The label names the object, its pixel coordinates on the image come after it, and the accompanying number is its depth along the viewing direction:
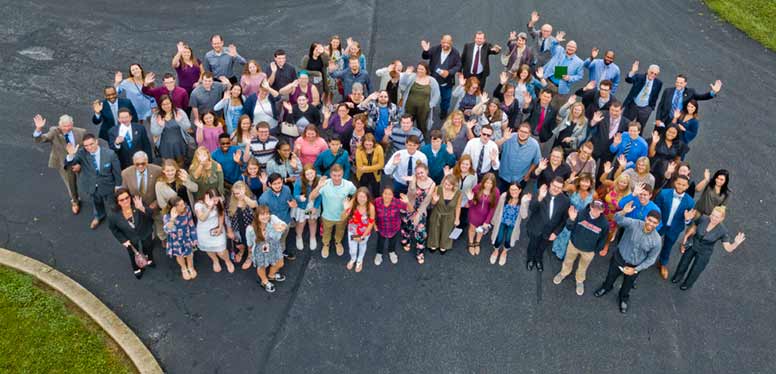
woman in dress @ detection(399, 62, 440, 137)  11.27
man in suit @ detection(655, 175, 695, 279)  9.05
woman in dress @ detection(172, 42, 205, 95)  11.48
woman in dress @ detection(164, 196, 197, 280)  8.45
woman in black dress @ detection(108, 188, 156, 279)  8.38
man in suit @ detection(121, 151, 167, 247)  8.81
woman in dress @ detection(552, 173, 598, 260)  8.98
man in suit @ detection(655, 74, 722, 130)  11.41
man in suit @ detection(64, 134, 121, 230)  9.26
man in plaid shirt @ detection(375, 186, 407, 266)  9.03
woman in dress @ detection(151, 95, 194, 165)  10.16
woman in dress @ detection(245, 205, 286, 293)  8.47
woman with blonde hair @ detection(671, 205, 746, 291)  8.68
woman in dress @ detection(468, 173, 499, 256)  9.29
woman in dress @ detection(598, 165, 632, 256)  9.31
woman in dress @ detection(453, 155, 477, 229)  9.27
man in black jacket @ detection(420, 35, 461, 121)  12.28
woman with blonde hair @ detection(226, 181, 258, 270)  8.62
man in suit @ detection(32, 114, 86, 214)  9.58
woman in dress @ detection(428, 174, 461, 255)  9.17
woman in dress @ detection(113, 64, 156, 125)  10.91
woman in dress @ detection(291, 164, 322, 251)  9.27
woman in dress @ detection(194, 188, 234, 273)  8.55
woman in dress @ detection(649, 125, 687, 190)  10.42
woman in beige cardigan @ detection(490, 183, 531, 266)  9.32
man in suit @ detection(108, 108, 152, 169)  9.86
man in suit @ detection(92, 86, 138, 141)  10.27
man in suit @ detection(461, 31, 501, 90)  12.48
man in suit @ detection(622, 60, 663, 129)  11.73
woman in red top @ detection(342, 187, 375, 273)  8.79
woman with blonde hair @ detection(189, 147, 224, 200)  9.00
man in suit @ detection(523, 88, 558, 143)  11.21
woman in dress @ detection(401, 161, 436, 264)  9.19
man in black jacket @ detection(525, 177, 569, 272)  8.90
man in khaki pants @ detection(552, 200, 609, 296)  8.65
